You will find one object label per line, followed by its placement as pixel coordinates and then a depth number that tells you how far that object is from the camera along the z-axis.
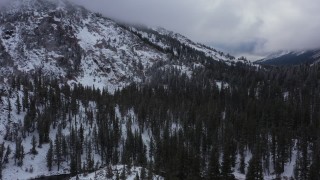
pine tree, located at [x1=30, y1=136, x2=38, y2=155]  108.18
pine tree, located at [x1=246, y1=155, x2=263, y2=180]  67.95
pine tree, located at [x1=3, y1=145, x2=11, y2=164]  100.59
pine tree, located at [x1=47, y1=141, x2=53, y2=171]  101.83
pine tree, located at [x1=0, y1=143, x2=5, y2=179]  96.77
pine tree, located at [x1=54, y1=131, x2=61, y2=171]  104.78
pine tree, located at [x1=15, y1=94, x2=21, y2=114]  124.02
